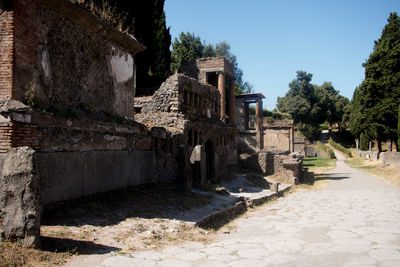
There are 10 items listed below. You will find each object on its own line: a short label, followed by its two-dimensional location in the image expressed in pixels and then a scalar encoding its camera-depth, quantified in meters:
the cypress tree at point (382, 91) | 29.23
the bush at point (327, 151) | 46.31
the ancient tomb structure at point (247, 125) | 35.00
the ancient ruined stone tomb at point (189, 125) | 11.87
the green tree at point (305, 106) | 59.56
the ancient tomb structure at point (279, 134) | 36.53
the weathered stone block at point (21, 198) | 4.63
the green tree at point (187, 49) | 39.75
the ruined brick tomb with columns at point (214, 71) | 27.33
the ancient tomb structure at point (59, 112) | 4.91
